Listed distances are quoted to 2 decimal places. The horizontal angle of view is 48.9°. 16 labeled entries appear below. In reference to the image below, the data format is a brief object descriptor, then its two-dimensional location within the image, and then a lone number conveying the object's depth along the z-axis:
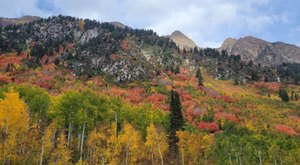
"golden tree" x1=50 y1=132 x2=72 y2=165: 46.34
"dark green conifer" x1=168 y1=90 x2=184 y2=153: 64.94
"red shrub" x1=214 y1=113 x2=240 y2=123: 118.57
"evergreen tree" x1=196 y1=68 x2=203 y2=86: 178.59
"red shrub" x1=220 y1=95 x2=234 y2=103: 151.56
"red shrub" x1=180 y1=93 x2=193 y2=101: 143.75
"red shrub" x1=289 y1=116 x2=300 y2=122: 131.38
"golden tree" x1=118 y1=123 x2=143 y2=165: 57.66
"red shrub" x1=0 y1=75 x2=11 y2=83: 133.88
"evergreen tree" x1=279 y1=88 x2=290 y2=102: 173.75
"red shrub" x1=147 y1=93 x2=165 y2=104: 137.01
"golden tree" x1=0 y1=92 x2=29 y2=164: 46.66
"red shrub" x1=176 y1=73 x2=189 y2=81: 196.12
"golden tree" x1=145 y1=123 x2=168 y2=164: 61.34
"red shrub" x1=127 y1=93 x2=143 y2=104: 135.88
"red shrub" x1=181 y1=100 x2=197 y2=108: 132.76
